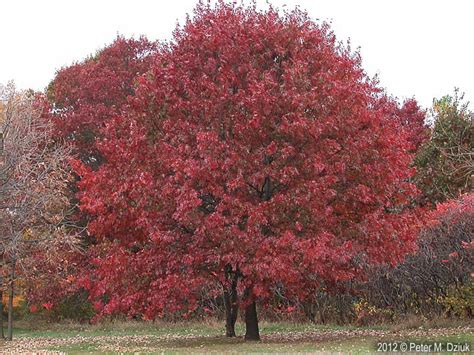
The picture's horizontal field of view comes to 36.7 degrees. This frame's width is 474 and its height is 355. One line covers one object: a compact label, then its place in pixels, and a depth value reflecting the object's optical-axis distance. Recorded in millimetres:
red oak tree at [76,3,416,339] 21078
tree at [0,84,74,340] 20548
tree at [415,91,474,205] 35562
